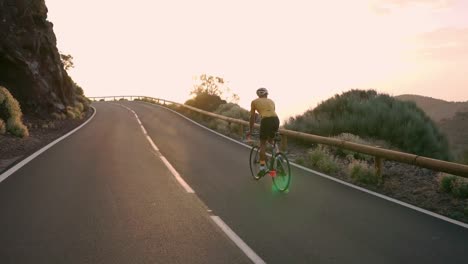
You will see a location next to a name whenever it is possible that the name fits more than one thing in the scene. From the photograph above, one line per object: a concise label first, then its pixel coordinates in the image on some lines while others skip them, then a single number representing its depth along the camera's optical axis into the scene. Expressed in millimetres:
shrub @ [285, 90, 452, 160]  19547
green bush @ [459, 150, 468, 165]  12955
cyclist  10297
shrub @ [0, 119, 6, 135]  16827
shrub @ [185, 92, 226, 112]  44000
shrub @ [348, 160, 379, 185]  11125
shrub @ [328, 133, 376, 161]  14062
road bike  9672
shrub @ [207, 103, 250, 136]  24666
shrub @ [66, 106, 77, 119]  29781
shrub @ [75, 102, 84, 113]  35875
